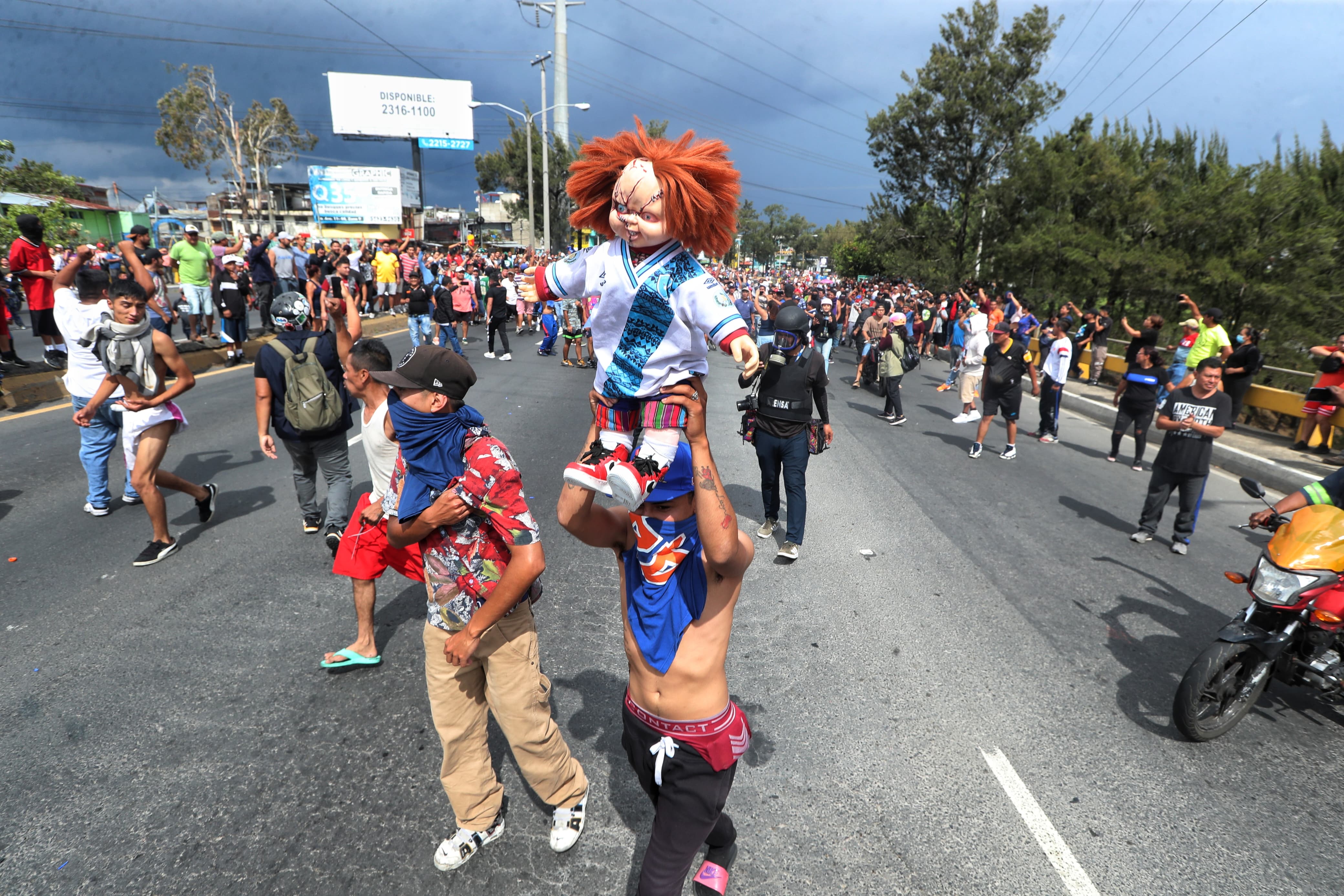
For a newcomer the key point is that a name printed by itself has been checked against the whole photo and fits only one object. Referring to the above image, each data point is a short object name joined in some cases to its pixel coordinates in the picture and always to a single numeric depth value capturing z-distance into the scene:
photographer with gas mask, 5.40
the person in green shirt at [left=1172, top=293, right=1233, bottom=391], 10.20
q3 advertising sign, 50.38
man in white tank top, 3.48
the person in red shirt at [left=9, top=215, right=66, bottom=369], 10.02
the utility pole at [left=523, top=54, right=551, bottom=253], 37.04
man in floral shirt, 2.33
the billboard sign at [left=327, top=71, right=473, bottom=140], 50.59
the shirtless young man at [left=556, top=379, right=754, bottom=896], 1.93
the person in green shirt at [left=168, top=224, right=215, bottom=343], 12.11
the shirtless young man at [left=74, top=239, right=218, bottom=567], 4.75
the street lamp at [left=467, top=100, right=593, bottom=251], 33.38
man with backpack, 4.75
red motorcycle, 3.47
